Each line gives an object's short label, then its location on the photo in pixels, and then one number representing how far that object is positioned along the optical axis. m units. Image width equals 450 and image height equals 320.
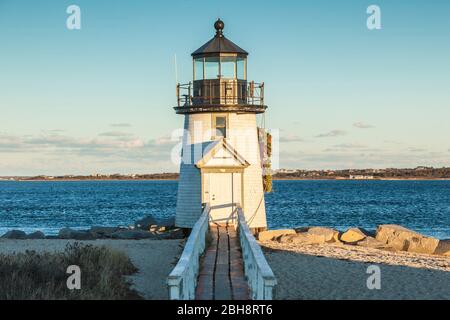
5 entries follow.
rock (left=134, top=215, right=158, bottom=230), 36.44
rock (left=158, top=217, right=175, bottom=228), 34.03
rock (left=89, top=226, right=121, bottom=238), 32.45
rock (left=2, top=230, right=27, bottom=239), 32.87
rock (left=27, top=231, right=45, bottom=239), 32.96
